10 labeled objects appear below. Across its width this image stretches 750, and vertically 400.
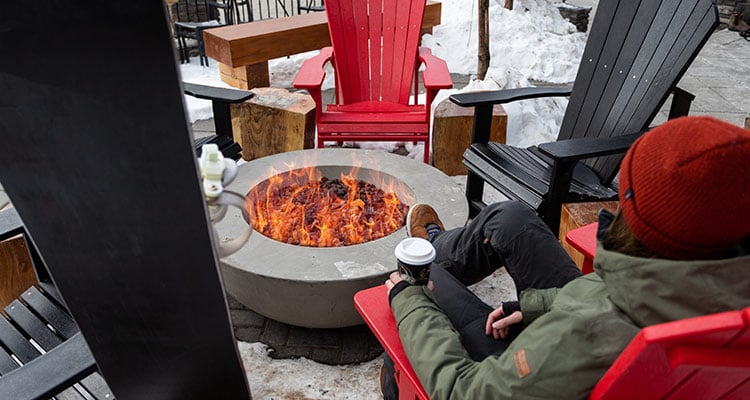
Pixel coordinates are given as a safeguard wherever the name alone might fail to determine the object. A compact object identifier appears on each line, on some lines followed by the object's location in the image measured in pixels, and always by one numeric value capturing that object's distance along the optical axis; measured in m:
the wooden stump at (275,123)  3.75
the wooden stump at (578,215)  2.55
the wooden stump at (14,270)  2.26
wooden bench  4.73
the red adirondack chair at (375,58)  3.89
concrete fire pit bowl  2.16
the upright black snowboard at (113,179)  0.90
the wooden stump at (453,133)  3.69
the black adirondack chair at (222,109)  3.12
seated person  0.94
